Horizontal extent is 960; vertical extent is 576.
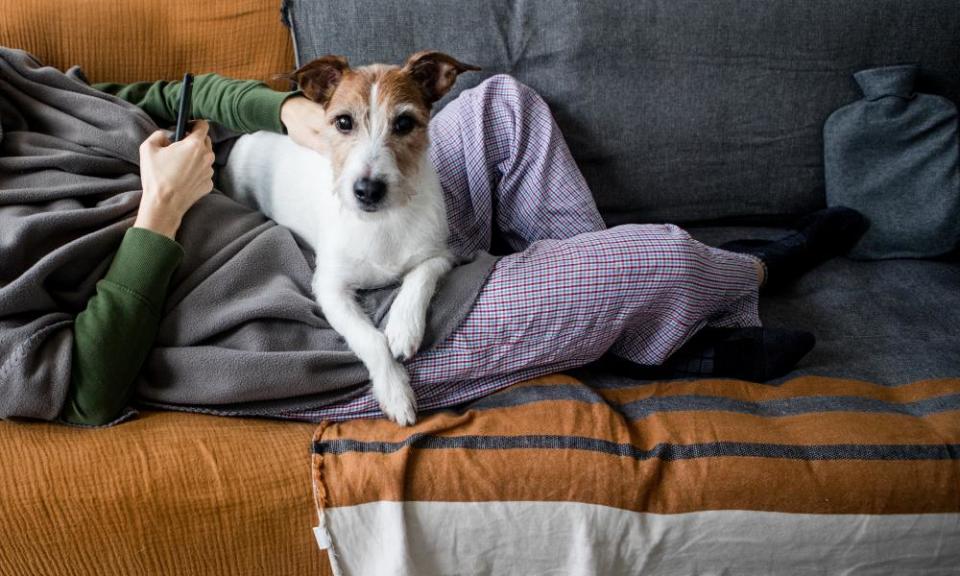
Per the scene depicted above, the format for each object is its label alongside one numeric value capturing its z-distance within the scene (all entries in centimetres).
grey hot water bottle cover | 193
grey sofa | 188
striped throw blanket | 125
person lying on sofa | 126
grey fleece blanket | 121
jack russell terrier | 132
